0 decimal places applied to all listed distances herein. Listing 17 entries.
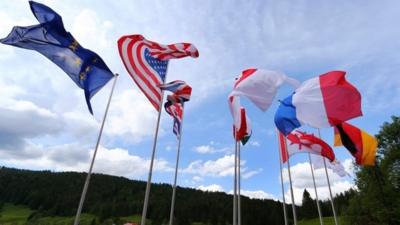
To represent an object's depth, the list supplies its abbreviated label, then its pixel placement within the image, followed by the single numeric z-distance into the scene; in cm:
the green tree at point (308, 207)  11006
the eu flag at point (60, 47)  1212
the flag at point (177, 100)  1539
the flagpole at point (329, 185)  2166
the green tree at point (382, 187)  3173
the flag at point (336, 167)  2034
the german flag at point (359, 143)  1534
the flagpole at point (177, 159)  1734
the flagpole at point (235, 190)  1441
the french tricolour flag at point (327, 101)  1180
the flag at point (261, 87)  1265
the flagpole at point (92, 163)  1136
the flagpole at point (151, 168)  1154
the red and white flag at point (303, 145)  1675
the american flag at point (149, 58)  1347
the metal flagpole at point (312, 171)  2202
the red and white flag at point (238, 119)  1393
